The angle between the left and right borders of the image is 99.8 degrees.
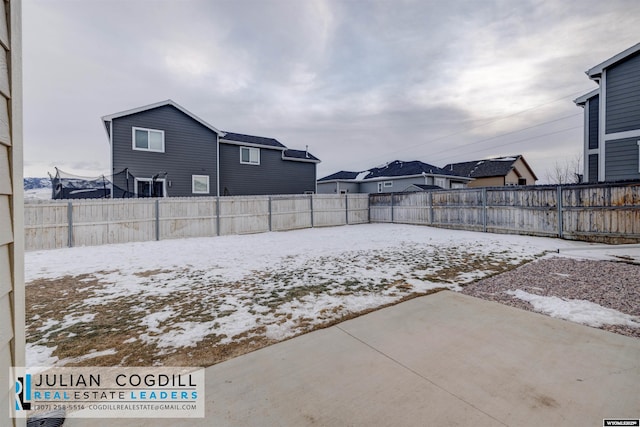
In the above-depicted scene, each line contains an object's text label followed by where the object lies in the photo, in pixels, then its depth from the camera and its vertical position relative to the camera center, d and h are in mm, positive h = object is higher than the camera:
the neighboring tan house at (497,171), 28402 +3769
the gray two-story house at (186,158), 13016 +2845
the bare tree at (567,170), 28156 +3878
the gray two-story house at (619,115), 9523 +3290
